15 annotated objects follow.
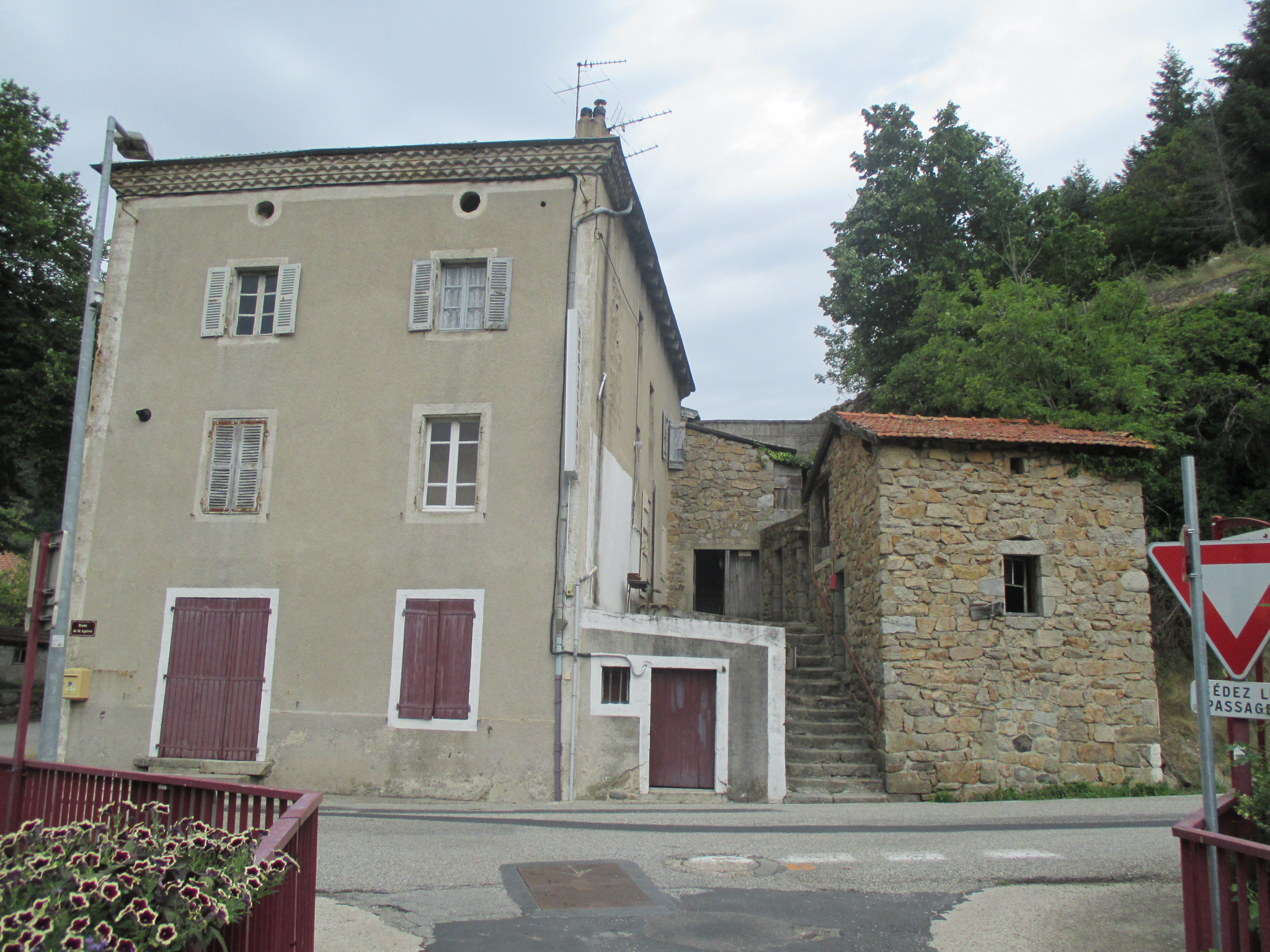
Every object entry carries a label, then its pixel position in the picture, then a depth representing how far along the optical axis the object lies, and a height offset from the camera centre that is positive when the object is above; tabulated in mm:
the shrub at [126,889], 2643 -849
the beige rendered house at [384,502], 11719 +1620
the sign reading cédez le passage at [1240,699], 4566 -247
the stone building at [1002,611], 12273 +436
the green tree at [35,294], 17906 +6539
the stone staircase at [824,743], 12148 -1472
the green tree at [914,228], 23375 +10704
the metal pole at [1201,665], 4252 -76
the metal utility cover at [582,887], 5957 -1753
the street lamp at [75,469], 10445 +1759
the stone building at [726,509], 20359 +2797
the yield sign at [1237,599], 4574 +252
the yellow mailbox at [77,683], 12125 -900
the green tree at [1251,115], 24125 +14198
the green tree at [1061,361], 15375 +5017
